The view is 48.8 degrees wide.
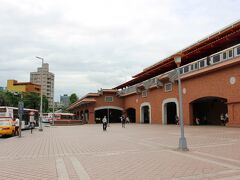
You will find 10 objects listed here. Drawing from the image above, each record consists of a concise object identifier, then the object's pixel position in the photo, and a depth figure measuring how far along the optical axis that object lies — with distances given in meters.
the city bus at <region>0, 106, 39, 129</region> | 26.47
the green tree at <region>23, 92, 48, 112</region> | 79.81
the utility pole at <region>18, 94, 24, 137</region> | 21.75
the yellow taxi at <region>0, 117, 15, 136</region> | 21.84
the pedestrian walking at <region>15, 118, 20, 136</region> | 23.98
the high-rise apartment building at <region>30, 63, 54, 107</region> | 133.38
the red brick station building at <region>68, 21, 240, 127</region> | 24.84
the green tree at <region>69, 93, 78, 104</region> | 105.32
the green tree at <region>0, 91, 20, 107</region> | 66.00
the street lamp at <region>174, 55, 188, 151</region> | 11.62
